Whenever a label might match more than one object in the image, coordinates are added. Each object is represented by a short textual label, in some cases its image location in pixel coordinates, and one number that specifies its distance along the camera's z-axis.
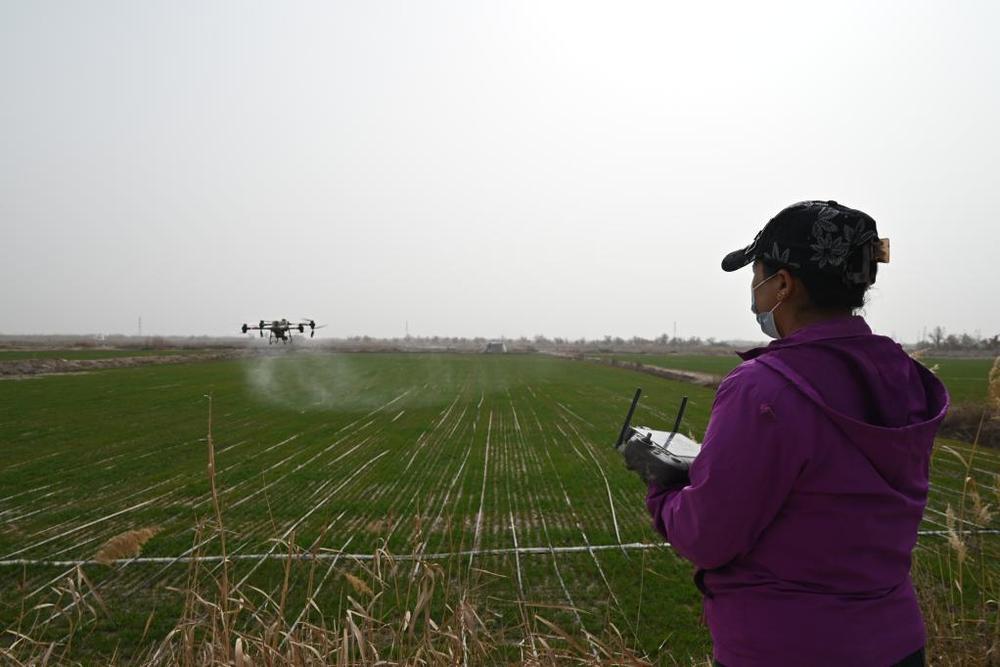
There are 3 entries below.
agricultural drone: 22.67
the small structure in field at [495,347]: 109.44
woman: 1.62
